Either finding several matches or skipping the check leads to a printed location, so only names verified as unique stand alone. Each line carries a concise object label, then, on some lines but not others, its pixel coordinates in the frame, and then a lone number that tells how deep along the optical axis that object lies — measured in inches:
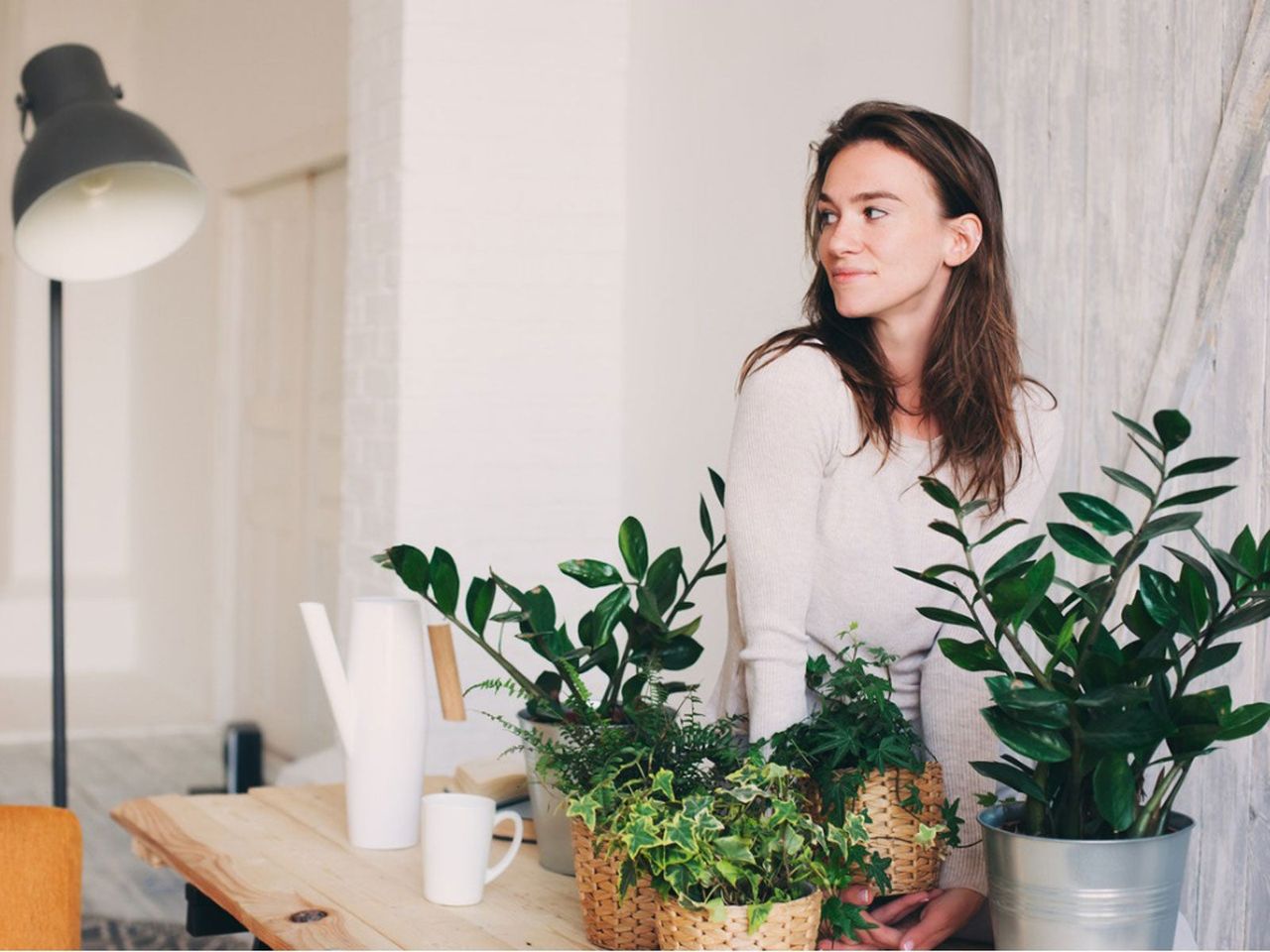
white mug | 61.0
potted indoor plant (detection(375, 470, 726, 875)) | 63.2
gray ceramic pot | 65.6
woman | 61.1
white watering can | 70.3
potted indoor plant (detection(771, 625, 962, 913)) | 54.4
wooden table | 58.0
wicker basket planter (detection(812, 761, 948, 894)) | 55.2
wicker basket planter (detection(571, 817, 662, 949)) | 56.2
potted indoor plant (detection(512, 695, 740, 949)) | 55.4
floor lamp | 106.3
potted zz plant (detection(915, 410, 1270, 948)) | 47.5
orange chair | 66.3
